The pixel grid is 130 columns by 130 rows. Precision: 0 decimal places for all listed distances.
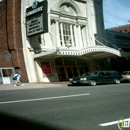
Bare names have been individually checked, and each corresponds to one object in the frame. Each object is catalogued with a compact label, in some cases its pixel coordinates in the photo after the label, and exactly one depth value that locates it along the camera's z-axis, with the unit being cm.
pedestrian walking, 1973
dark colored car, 1927
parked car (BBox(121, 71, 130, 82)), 2396
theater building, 2317
